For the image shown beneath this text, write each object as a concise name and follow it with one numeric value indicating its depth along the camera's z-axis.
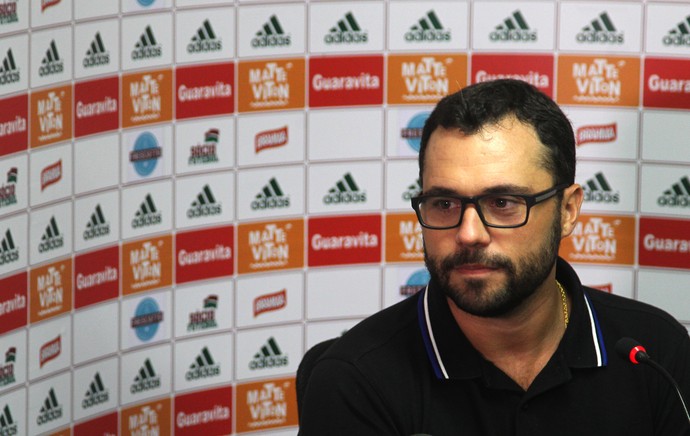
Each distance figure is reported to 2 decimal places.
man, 2.12
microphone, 2.05
